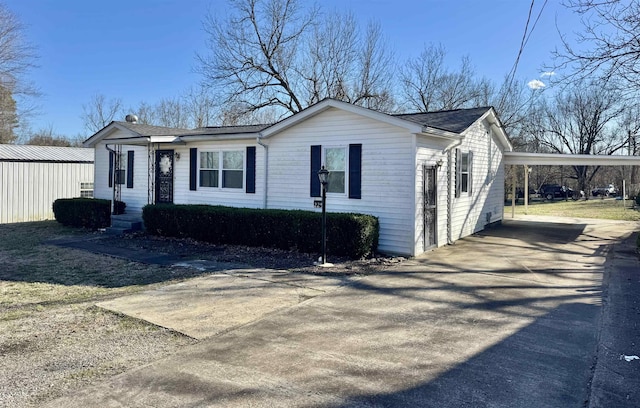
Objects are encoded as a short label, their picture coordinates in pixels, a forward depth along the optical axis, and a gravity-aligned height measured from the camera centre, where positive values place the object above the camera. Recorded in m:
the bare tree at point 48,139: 38.81 +5.13
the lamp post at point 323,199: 8.72 -0.04
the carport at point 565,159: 13.62 +1.32
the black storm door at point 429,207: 10.05 -0.21
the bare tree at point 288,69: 26.26 +7.73
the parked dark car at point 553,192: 35.72 +0.60
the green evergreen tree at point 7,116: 26.83 +5.11
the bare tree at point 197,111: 37.00 +7.39
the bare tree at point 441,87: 29.81 +7.68
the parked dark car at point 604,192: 40.15 +0.72
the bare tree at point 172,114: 38.81 +7.34
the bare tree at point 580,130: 36.31 +6.04
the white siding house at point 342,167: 9.83 +0.84
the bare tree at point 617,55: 7.48 +2.58
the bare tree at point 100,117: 40.50 +7.27
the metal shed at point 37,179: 17.23 +0.65
